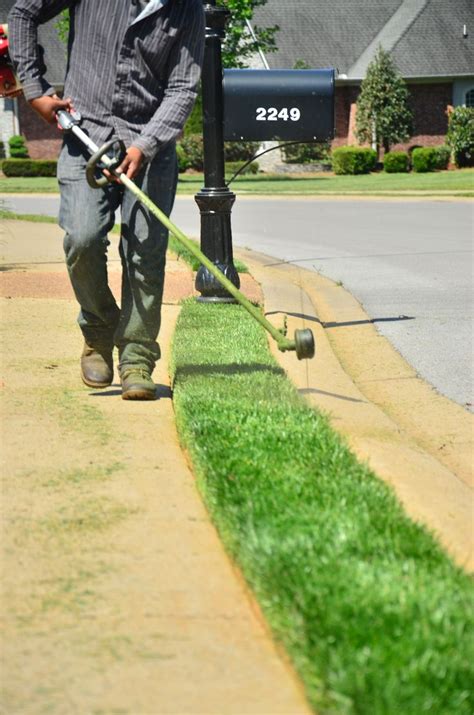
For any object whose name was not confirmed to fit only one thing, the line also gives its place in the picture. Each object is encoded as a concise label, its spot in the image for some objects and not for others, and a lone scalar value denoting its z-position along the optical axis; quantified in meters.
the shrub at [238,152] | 42.91
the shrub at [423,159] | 40.94
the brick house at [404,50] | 47.41
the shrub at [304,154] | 46.09
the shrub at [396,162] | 40.97
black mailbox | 9.05
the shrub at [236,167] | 40.91
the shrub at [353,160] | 41.44
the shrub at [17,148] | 48.50
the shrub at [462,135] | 42.66
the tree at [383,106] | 44.81
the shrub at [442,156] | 41.84
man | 5.67
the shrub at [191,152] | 43.78
